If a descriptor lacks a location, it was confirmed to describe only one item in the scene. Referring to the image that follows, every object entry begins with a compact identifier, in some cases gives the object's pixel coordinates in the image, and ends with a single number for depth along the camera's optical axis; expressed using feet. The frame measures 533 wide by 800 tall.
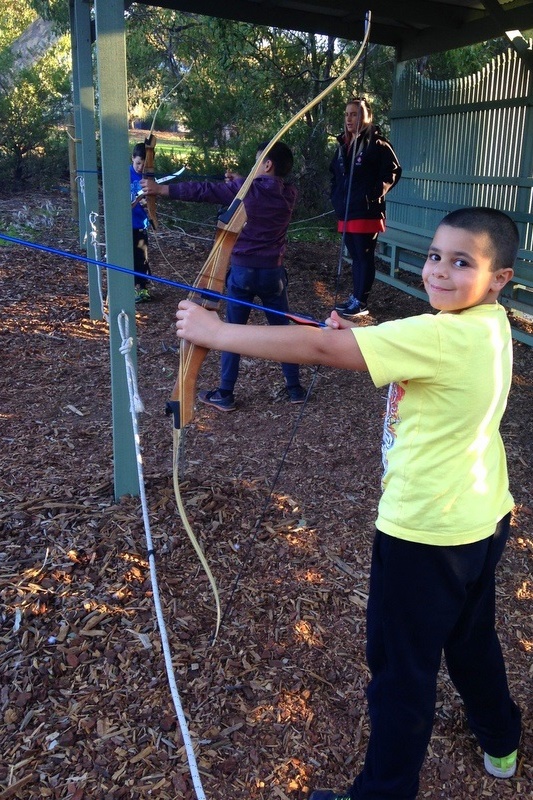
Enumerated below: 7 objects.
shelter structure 19.85
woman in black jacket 20.67
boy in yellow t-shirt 5.23
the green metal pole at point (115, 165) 9.42
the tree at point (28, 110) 42.04
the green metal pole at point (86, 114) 19.01
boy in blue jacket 21.88
